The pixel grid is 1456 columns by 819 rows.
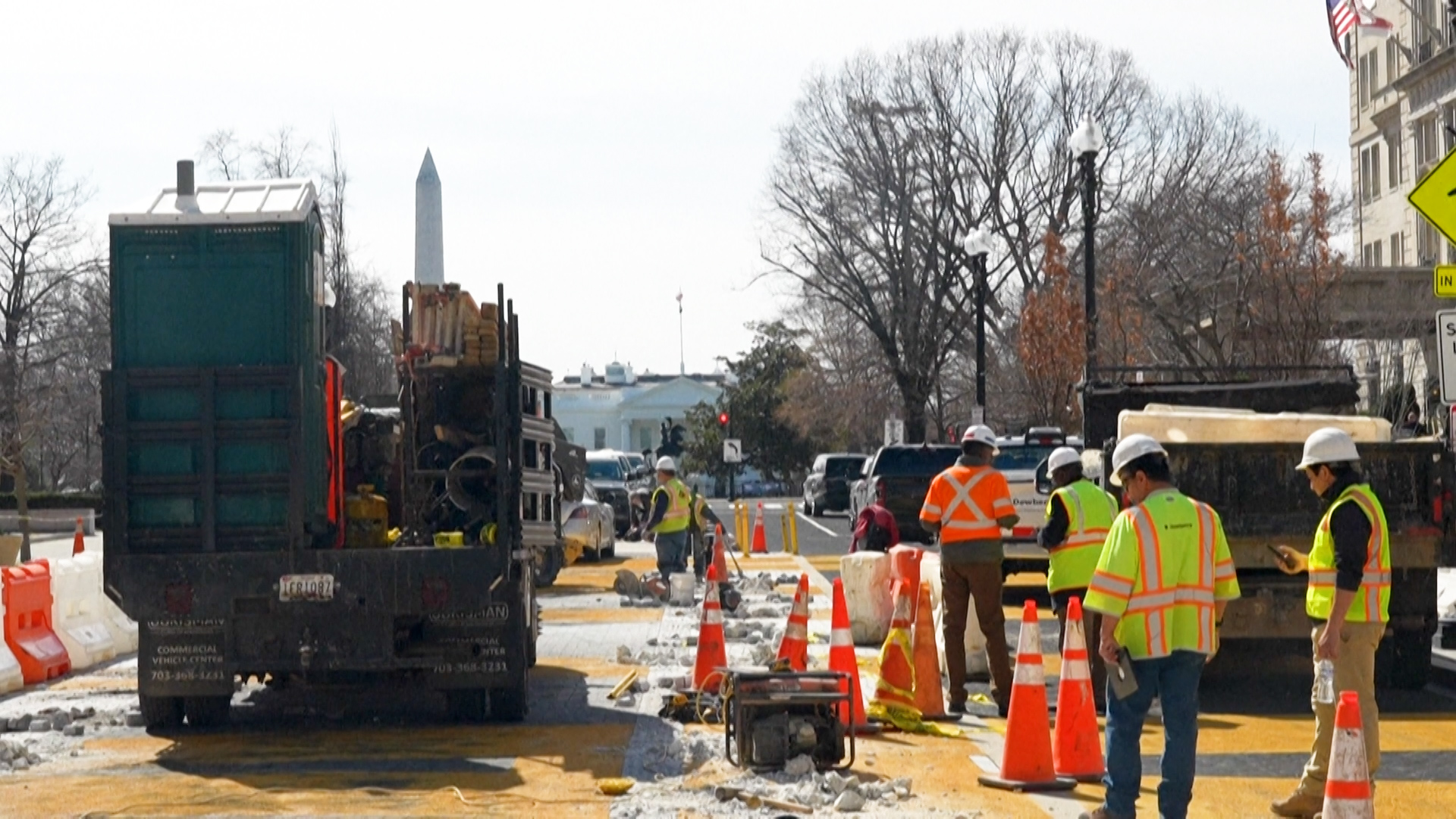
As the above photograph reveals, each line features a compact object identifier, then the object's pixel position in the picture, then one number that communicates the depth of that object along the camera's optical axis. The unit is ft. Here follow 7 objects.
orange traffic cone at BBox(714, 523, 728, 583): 72.90
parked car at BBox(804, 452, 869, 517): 180.45
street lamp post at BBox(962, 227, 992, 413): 117.19
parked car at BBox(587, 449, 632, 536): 128.47
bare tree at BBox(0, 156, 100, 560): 204.44
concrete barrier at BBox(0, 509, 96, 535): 174.40
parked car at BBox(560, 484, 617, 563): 99.82
